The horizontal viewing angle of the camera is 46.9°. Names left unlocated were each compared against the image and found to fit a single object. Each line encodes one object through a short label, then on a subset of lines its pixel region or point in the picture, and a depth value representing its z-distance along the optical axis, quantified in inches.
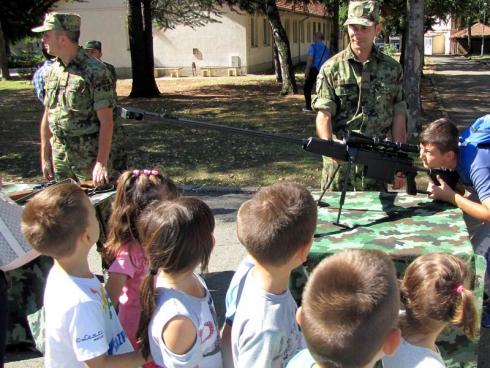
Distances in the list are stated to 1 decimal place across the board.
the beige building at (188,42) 1042.1
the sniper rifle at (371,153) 115.5
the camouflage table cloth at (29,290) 125.6
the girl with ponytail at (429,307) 72.1
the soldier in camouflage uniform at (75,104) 142.2
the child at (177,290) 69.7
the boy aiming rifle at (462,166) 108.1
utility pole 2057.1
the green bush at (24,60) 1230.3
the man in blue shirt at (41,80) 167.5
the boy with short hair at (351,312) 53.1
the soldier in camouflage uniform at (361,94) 138.6
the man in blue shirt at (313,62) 509.9
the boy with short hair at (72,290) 74.6
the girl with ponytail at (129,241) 97.7
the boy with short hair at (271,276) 70.5
